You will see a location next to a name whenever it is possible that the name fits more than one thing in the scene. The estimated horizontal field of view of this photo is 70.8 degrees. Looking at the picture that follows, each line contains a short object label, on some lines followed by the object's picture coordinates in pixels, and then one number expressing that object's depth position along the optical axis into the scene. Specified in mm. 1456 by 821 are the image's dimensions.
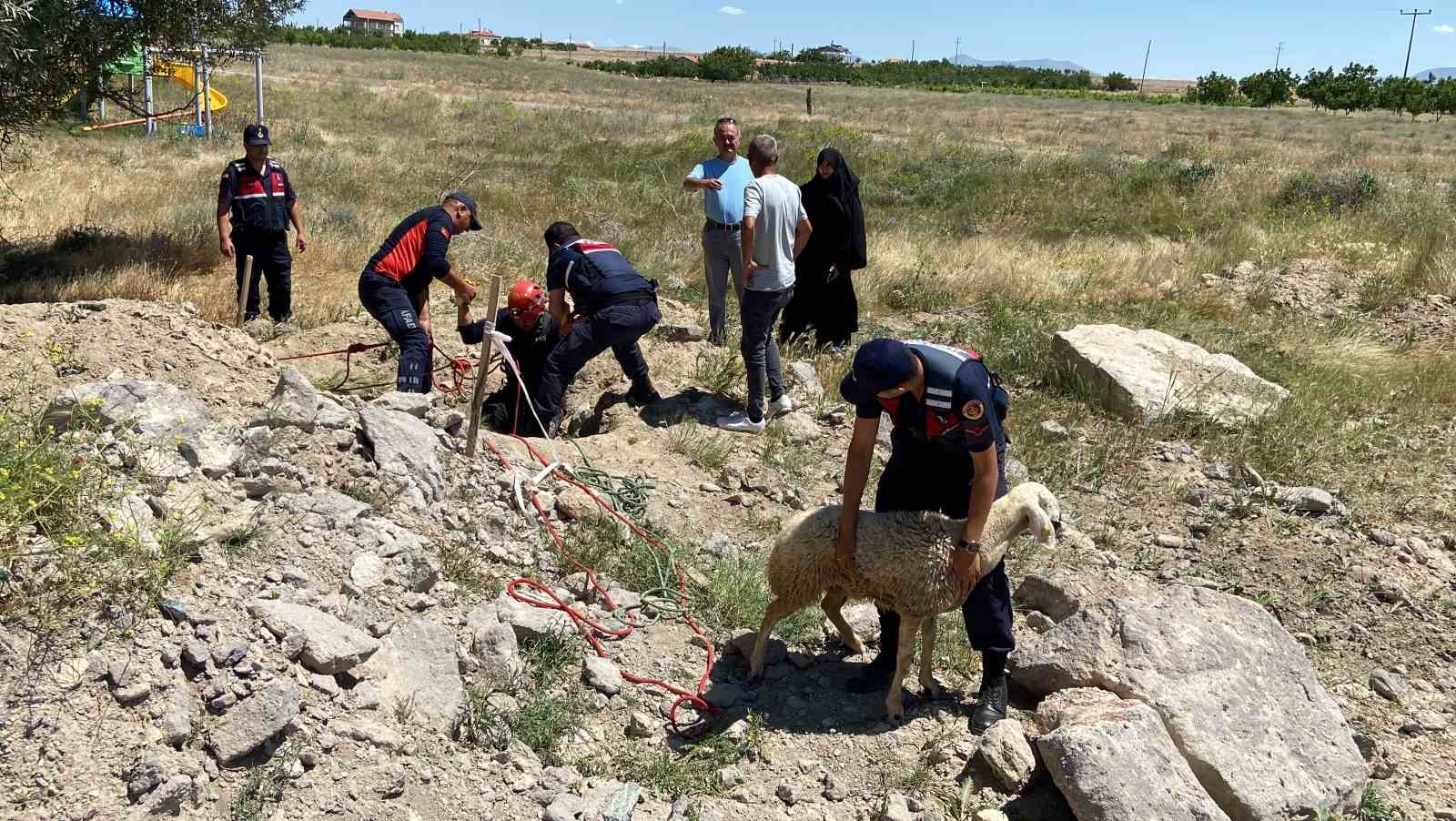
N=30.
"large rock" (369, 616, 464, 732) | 3777
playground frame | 10570
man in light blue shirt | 7801
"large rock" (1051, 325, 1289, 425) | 7777
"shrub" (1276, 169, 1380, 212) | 15415
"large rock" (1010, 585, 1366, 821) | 3715
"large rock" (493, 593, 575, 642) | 4402
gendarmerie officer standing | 7867
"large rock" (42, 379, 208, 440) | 4375
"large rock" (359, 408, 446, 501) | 5105
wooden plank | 5301
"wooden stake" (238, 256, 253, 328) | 7699
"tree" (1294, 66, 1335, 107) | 59438
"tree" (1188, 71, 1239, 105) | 65625
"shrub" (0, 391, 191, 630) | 3402
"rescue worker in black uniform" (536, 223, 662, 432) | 6898
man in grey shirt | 7000
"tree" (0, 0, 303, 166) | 8195
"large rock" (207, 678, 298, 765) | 3258
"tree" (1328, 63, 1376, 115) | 57719
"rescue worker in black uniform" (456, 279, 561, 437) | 7012
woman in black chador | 8734
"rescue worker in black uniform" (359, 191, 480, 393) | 6582
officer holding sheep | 3709
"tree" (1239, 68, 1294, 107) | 61531
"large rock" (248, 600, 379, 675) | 3674
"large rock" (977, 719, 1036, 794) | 3867
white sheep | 4074
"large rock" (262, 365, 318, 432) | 5012
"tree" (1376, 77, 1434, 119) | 54469
